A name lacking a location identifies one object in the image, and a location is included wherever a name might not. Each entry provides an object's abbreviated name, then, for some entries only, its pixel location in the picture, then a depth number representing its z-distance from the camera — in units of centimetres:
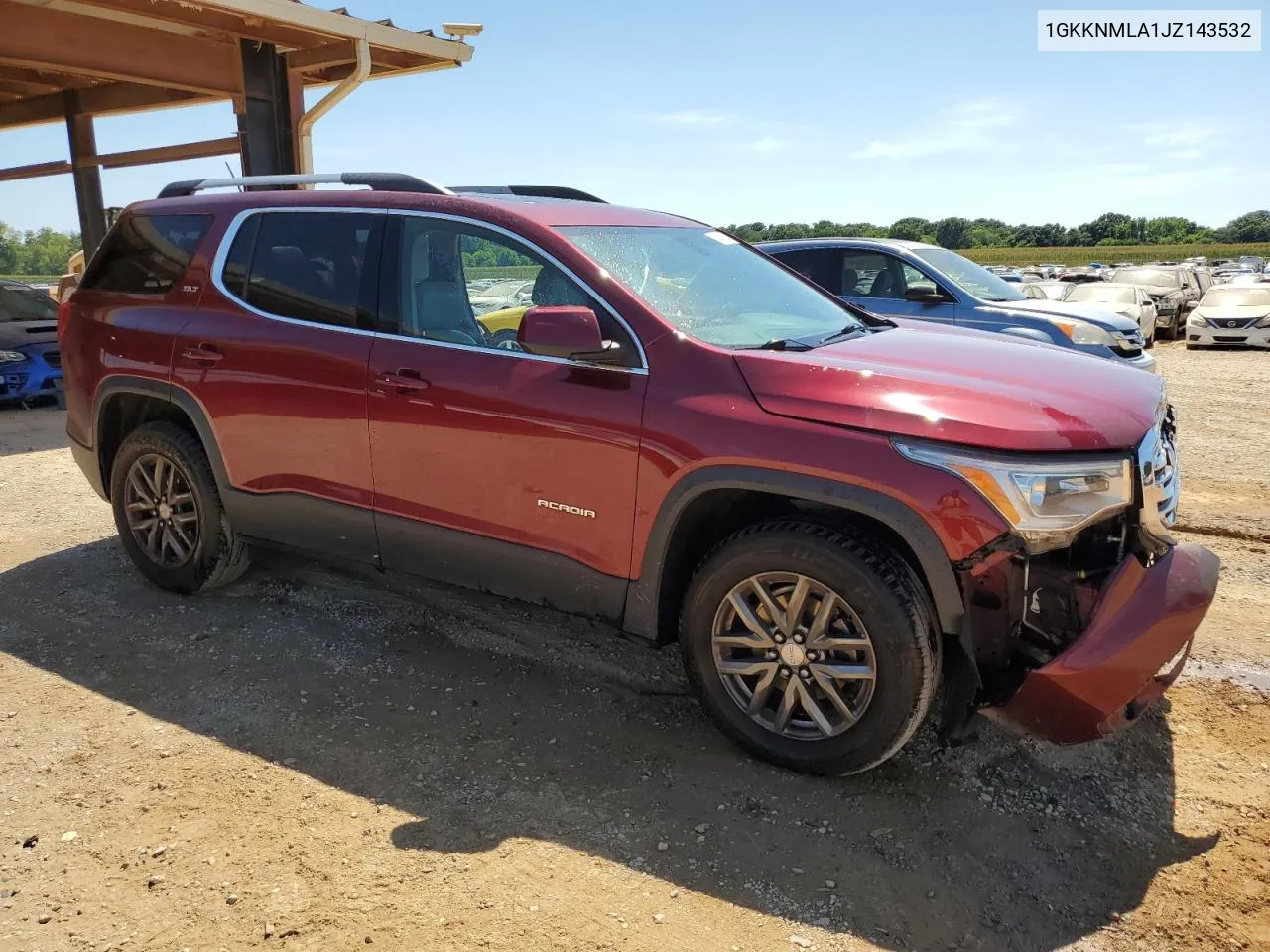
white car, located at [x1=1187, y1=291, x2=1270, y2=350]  1700
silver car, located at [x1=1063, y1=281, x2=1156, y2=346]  1714
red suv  271
